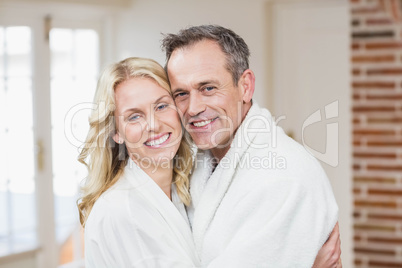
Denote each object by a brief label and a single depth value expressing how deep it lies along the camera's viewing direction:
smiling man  1.95
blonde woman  1.96
